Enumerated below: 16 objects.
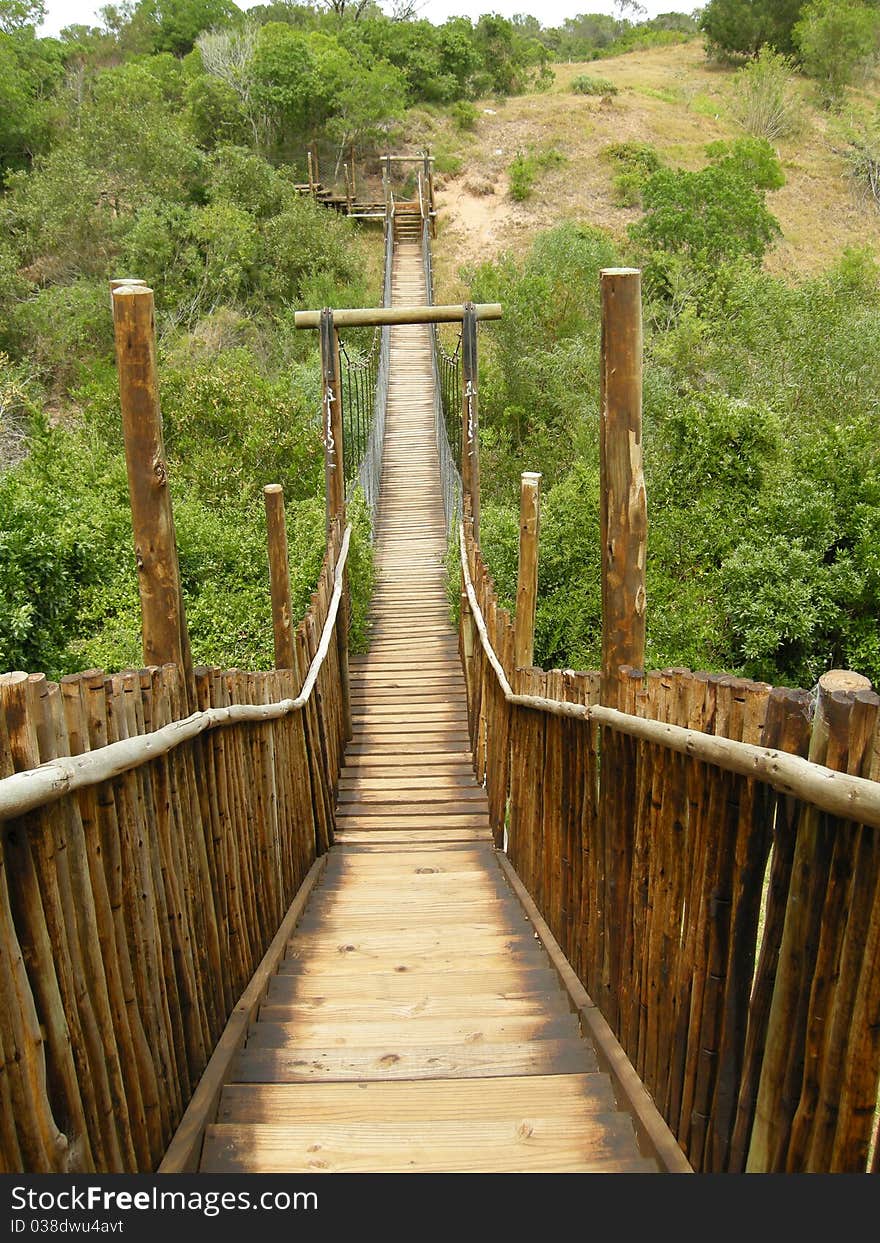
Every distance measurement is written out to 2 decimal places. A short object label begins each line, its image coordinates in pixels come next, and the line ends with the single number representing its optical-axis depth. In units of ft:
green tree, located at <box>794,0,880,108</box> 104.94
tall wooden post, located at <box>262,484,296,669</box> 15.37
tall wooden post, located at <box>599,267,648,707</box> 8.44
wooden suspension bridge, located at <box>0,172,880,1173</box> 5.09
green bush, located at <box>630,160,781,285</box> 64.90
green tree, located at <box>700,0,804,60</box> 112.57
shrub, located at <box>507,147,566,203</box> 85.47
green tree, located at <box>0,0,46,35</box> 88.87
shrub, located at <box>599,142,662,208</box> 85.10
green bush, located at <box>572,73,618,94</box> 103.09
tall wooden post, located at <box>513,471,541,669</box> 16.61
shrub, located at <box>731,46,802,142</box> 98.48
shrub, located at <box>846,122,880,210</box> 92.38
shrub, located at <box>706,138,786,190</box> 77.46
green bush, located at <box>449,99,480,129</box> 96.07
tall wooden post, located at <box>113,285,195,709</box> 8.04
